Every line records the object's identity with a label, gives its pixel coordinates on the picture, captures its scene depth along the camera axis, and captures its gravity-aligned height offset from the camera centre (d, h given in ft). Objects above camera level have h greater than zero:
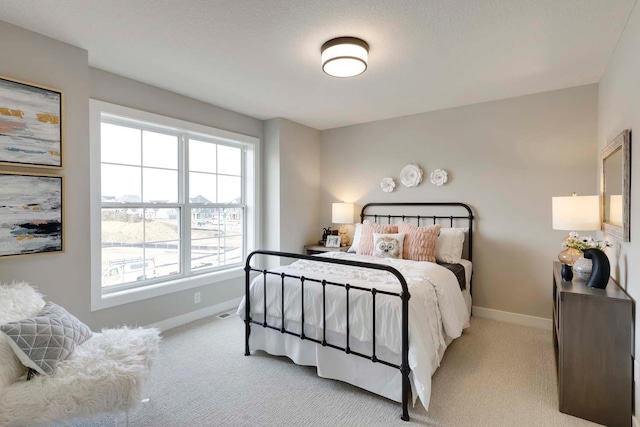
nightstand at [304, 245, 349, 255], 14.14 -1.53
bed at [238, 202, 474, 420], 6.53 -2.47
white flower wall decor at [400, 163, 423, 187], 13.23 +1.67
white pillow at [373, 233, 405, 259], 11.16 -1.09
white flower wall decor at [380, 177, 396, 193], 13.96 +1.35
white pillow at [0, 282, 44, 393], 4.85 -1.74
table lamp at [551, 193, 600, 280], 8.14 -0.02
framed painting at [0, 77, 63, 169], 6.99 +2.08
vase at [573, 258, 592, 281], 7.27 -1.24
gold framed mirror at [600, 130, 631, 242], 6.57 +0.64
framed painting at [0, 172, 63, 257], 7.05 +0.04
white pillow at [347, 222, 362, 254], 12.98 -1.01
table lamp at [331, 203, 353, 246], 14.60 +0.04
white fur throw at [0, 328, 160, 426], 4.60 -2.64
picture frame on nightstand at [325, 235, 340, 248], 14.57 -1.24
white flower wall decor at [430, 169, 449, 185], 12.62 +1.52
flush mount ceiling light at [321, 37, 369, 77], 7.39 +3.80
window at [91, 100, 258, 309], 9.69 +0.41
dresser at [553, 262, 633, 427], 6.08 -2.77
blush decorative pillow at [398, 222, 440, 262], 10.90 -0.98
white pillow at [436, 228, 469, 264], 11.18 -1.11
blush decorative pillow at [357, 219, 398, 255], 12.08 -0.74
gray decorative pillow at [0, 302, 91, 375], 4.99 -2.04
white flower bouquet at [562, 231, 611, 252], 7.75 -0.73
